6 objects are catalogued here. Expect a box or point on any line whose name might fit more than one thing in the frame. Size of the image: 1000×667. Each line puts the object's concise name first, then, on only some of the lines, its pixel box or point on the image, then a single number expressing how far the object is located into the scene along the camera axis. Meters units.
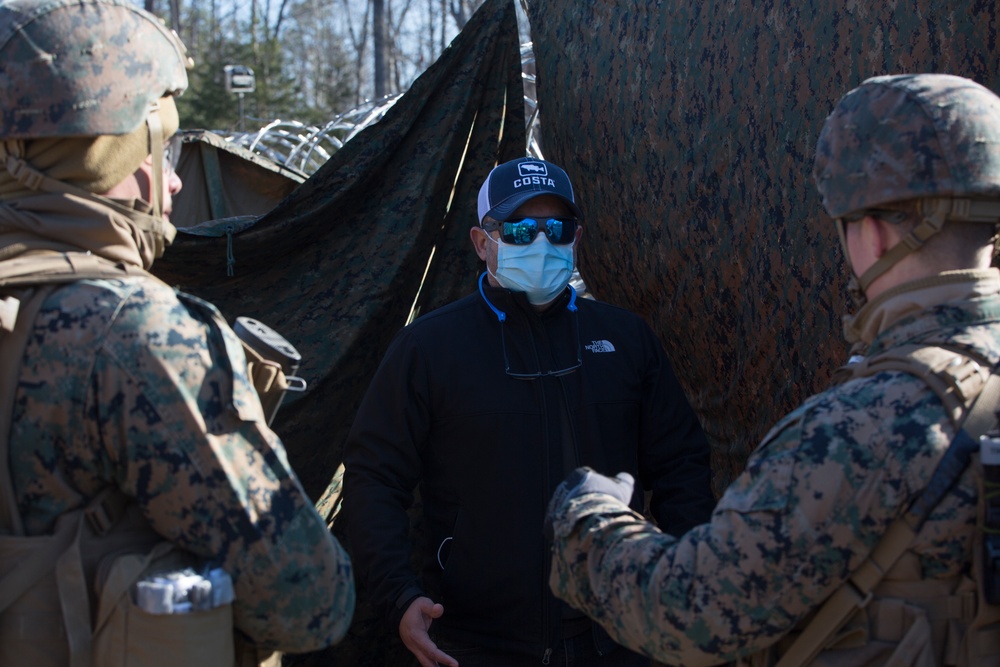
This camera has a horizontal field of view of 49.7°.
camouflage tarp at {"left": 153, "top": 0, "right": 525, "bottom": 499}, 4.04
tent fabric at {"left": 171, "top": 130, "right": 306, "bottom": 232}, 6.63
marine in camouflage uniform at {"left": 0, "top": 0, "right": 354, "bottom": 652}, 1.83
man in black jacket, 2.90
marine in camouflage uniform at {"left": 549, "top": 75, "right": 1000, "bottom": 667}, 1.83
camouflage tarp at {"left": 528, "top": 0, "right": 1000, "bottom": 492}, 3.25
